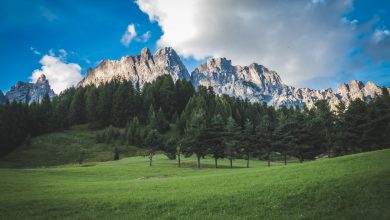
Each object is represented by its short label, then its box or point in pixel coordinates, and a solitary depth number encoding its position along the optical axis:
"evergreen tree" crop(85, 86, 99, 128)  136.50
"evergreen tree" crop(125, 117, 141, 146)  108.06
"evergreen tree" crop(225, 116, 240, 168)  70.56
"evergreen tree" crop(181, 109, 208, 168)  67.94
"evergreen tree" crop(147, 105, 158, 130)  120.30
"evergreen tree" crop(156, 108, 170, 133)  122.50
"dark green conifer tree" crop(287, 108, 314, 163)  65.06
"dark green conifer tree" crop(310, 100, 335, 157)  77.19
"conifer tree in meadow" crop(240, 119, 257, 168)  73.12
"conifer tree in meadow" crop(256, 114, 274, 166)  72.75
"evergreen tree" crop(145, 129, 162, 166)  75.46
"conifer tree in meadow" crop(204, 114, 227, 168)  69.06
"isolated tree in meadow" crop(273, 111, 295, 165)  65.50
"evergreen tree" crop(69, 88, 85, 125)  138.75
